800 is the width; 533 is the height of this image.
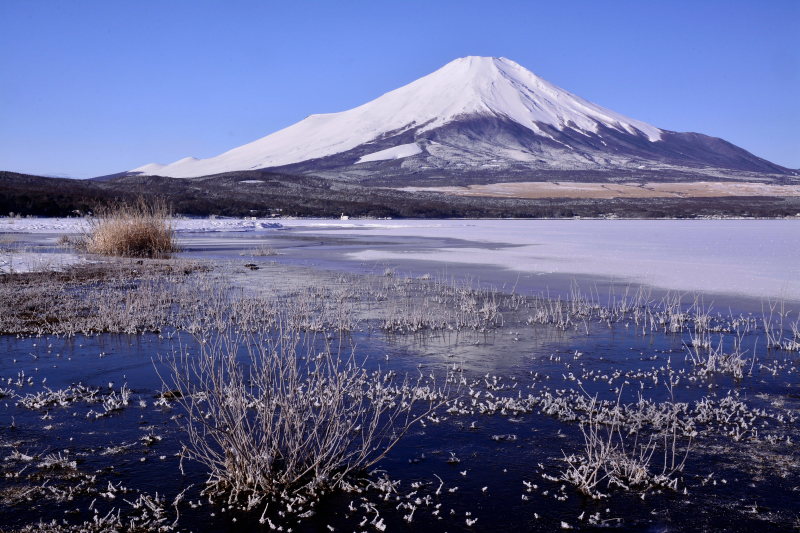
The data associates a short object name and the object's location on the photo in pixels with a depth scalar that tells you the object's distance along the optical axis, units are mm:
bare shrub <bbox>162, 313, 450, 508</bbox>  4367
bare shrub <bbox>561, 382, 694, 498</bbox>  4500
